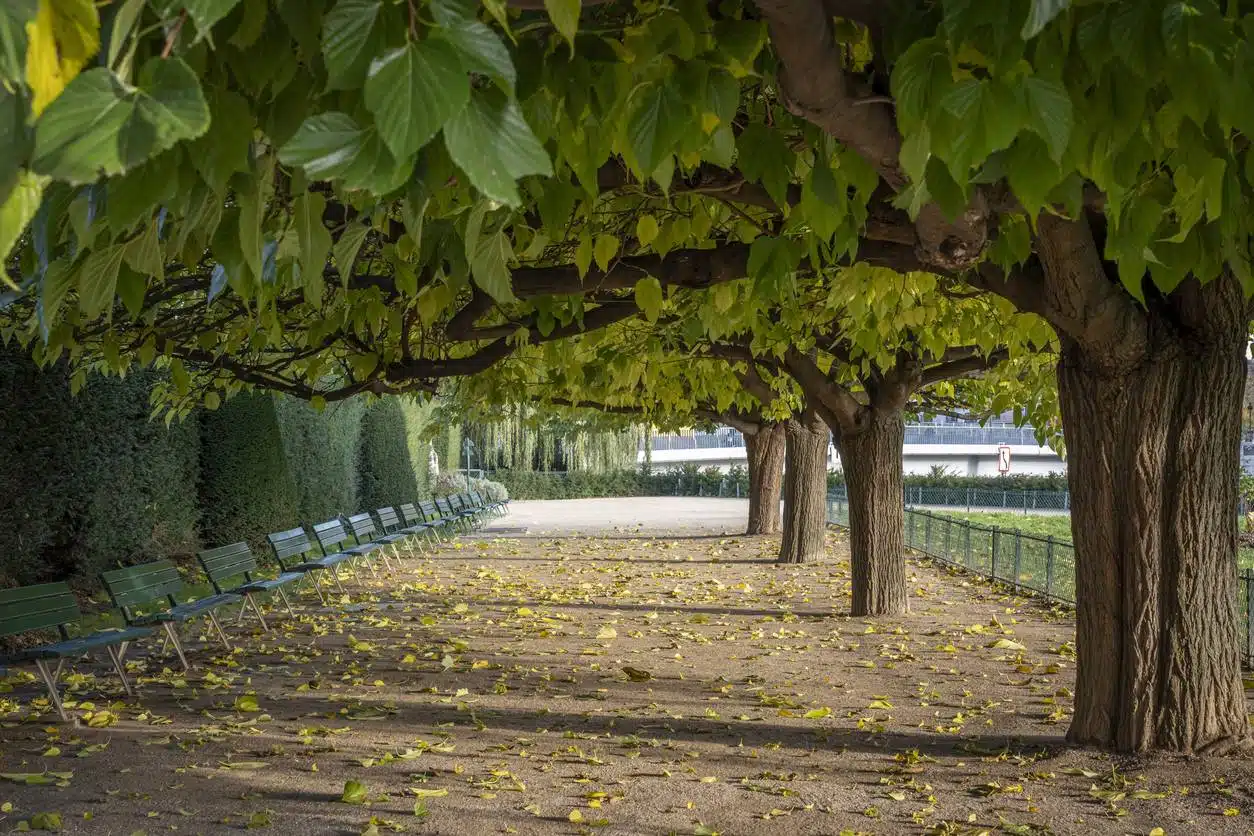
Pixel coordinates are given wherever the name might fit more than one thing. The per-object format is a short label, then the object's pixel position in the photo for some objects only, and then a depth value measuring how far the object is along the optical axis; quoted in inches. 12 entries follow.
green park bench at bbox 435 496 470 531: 996.4
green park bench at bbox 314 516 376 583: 578.6
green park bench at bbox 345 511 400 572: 623.6
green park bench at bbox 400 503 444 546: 845.8
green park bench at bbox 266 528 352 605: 510.6
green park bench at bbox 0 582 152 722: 279.1
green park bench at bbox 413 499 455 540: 897.1
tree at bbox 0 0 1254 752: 47.6
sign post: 1477.6
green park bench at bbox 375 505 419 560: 703.1
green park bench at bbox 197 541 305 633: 420.3
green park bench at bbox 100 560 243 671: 343.9
